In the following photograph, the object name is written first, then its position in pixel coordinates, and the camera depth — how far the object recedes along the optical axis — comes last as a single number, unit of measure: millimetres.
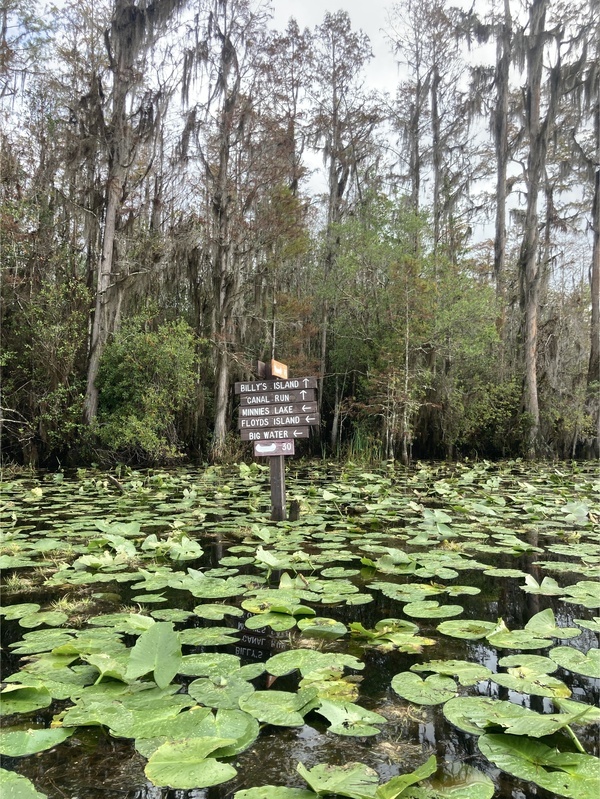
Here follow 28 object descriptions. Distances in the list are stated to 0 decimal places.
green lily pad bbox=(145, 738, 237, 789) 989
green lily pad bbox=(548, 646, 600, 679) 1571
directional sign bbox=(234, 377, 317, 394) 4457
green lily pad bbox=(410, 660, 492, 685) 1502
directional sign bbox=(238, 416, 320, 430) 4420
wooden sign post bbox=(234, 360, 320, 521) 4441
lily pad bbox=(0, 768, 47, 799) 912
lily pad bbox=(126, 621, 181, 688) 1374
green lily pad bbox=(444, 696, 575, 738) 1148
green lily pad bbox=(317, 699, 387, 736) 1198
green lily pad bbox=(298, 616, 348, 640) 1836
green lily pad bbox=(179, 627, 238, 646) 1771
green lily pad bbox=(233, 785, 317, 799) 979
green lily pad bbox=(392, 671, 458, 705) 1379
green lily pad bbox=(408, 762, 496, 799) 991
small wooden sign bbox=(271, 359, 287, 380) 4612
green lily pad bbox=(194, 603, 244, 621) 2057
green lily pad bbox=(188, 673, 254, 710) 1350
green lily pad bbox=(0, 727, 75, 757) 1120
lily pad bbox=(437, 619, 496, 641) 1840
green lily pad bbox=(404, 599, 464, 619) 2039
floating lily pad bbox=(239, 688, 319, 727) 1251
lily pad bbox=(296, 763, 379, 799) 907
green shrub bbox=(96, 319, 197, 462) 9656
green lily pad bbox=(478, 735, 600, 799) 1009
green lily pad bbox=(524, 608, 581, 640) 1838
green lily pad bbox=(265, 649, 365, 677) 1554
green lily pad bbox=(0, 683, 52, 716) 1331
